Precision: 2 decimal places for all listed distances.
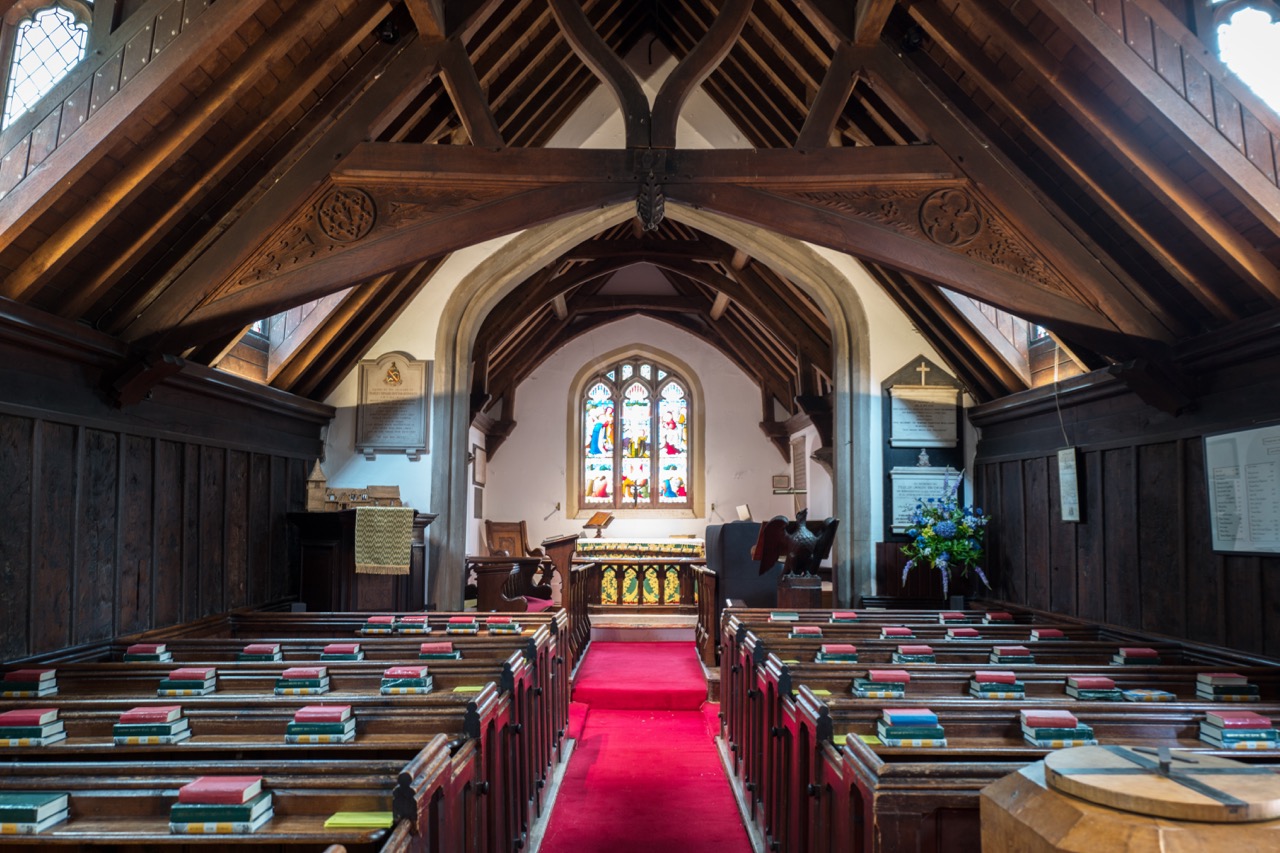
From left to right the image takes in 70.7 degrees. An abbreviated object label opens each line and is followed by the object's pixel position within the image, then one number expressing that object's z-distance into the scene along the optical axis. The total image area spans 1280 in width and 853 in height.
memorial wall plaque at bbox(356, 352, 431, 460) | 7.15
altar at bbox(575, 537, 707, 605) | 10.30
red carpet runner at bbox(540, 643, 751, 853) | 4.14
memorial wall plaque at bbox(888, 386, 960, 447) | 7.16
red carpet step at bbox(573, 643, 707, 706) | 6.87
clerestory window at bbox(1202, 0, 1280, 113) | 3.34
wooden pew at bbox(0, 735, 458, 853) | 1.89
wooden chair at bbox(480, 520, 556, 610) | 12.12
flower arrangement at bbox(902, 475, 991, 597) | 6.45
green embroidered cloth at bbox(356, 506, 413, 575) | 6.11
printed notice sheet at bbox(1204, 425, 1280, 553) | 3.88
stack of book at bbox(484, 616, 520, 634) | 4.89
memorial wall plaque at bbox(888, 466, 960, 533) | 7.08
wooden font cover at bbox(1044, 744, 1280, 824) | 0.87
